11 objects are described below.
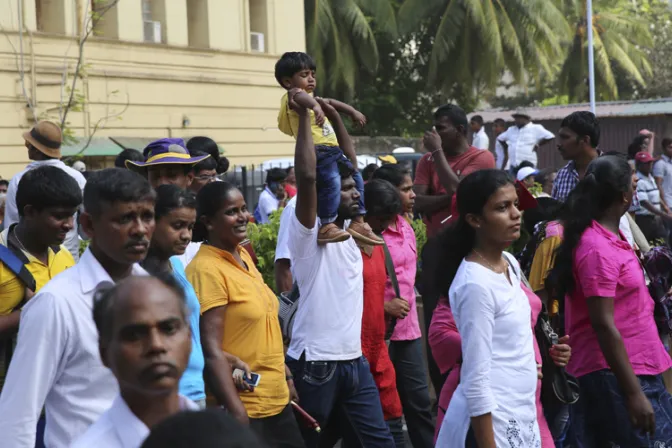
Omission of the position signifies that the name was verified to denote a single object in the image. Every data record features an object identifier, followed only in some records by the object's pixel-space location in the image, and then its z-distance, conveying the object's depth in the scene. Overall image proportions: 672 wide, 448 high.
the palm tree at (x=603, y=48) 81.65
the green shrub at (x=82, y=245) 18.06
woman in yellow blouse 9.63
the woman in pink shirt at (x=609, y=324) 10.08
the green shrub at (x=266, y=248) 18.57
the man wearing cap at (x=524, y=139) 37.56
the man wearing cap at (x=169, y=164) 12.27
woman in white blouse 8.60
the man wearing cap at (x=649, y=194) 28.40
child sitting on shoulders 11.63
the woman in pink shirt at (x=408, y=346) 13.66
